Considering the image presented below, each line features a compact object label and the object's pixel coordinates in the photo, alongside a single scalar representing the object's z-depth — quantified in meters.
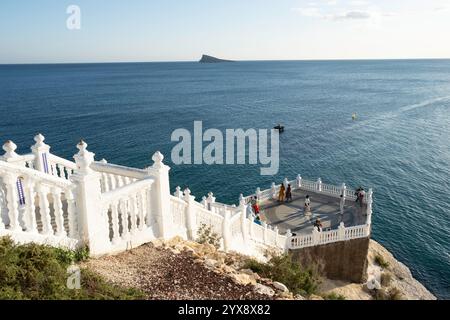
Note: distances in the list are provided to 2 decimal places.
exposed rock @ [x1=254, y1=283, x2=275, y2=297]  8.06
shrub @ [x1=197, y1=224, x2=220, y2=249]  11.71
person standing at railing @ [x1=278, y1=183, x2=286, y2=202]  23.77
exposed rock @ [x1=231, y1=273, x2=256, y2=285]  8.41
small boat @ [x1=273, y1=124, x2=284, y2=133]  62.12
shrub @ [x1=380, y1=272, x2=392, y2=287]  22.94
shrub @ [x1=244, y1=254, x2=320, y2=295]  10.22
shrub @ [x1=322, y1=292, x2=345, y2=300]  11.90
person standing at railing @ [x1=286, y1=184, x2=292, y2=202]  23.88
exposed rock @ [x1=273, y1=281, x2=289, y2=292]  8.76
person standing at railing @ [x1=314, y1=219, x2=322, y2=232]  19.92
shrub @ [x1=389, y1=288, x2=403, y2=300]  20.05
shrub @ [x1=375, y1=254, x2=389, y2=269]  25.01
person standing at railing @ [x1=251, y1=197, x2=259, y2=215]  22.03
